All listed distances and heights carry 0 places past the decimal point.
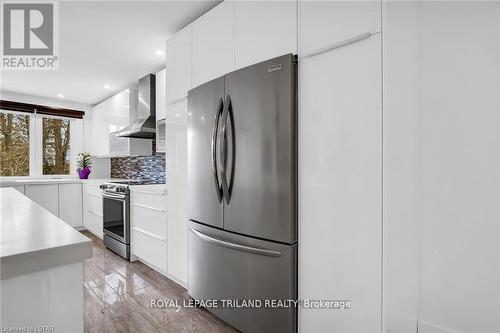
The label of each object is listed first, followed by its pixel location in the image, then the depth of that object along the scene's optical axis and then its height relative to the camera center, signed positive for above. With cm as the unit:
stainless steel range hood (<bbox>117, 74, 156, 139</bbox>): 320 +72
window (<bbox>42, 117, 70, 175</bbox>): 459 +37
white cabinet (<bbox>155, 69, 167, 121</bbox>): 292 +85
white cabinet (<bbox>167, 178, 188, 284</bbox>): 224 -59
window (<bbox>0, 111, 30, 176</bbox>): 415 +37
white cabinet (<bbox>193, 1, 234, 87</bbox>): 180 +94
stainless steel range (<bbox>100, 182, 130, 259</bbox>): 305 -67
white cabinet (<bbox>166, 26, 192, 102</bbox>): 222 +94
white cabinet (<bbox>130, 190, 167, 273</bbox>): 252 -68
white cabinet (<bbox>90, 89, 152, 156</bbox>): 374 +68
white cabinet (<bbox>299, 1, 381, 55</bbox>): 118 +73
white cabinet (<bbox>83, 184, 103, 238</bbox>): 395 -71
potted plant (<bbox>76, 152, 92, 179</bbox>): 470 +2
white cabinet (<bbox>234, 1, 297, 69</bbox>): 146 +84
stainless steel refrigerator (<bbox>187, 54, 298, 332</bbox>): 142 -17
